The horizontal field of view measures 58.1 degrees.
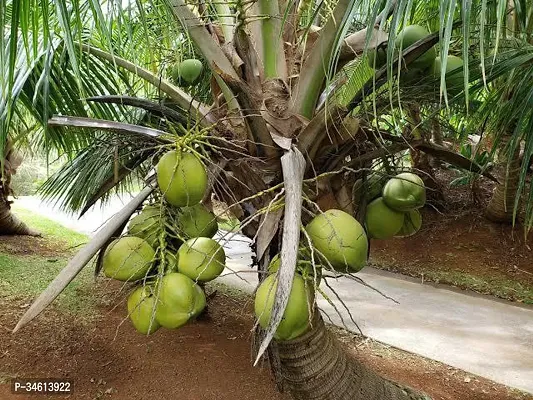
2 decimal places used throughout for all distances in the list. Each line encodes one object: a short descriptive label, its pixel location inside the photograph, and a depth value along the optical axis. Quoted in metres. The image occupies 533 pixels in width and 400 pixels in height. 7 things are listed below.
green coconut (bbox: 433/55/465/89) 1.61
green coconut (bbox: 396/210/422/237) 1.85
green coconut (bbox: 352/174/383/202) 1.81
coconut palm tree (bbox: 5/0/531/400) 1.44
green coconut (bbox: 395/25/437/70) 1.55
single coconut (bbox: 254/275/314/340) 1.16
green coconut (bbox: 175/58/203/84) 2.34
